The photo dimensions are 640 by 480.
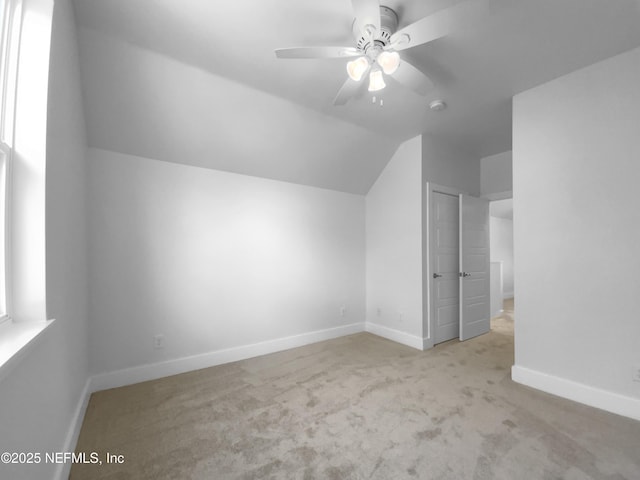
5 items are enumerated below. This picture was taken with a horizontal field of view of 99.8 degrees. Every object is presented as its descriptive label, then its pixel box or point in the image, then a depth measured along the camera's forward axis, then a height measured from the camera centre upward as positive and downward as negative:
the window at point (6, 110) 1.18 +0.62
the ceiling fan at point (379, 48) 1.45 +1.18
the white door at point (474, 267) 3.72 -0.40
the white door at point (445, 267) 3.58 -0.37
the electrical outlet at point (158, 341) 2.68 -0.96
